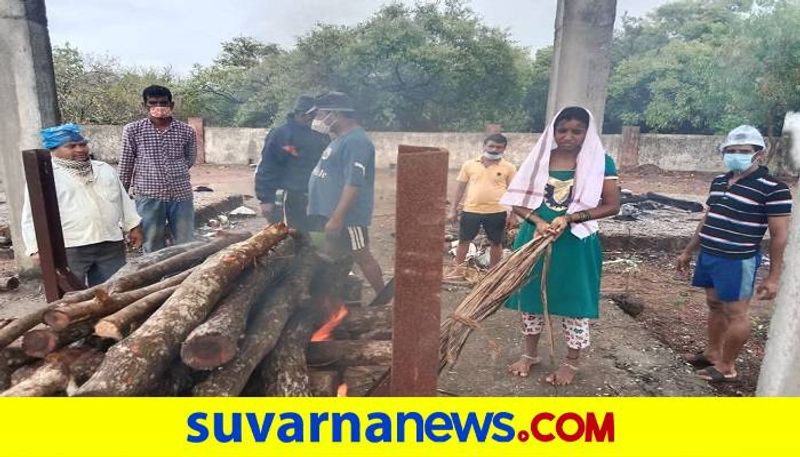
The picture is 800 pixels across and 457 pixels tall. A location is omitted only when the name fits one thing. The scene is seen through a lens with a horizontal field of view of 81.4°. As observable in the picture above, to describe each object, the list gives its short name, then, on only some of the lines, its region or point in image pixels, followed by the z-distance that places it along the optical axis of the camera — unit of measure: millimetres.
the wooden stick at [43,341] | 1905
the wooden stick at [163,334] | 1613
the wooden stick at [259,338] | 1792
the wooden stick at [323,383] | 2102
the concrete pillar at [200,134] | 18297
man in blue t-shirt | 3758
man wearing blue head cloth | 3191
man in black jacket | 4562
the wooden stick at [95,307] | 1895
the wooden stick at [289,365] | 1971
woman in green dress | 2746
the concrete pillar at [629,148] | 17234
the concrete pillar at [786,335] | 1987
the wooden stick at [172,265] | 2488
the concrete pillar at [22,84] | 4270
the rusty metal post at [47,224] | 2645
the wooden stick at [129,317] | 1889
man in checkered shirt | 4129
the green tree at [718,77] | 14930
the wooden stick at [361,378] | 2281
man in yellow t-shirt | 5078
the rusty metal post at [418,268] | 1415
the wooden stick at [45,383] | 1700
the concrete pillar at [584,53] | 4656
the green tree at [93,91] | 18328
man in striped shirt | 2836
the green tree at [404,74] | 17672
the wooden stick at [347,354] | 2342
